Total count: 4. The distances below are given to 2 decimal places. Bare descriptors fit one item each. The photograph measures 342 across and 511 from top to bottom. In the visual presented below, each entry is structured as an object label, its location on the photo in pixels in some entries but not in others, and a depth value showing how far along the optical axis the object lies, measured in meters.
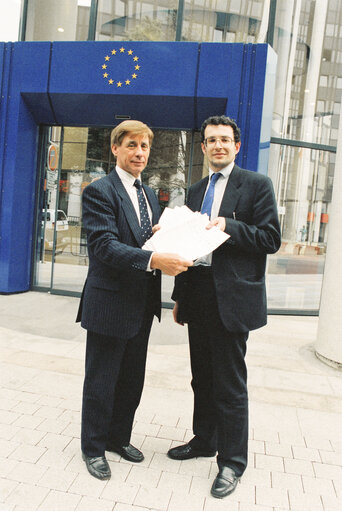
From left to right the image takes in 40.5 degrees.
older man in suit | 2.61
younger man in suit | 2.63
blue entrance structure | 6.63
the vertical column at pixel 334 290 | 5.08
